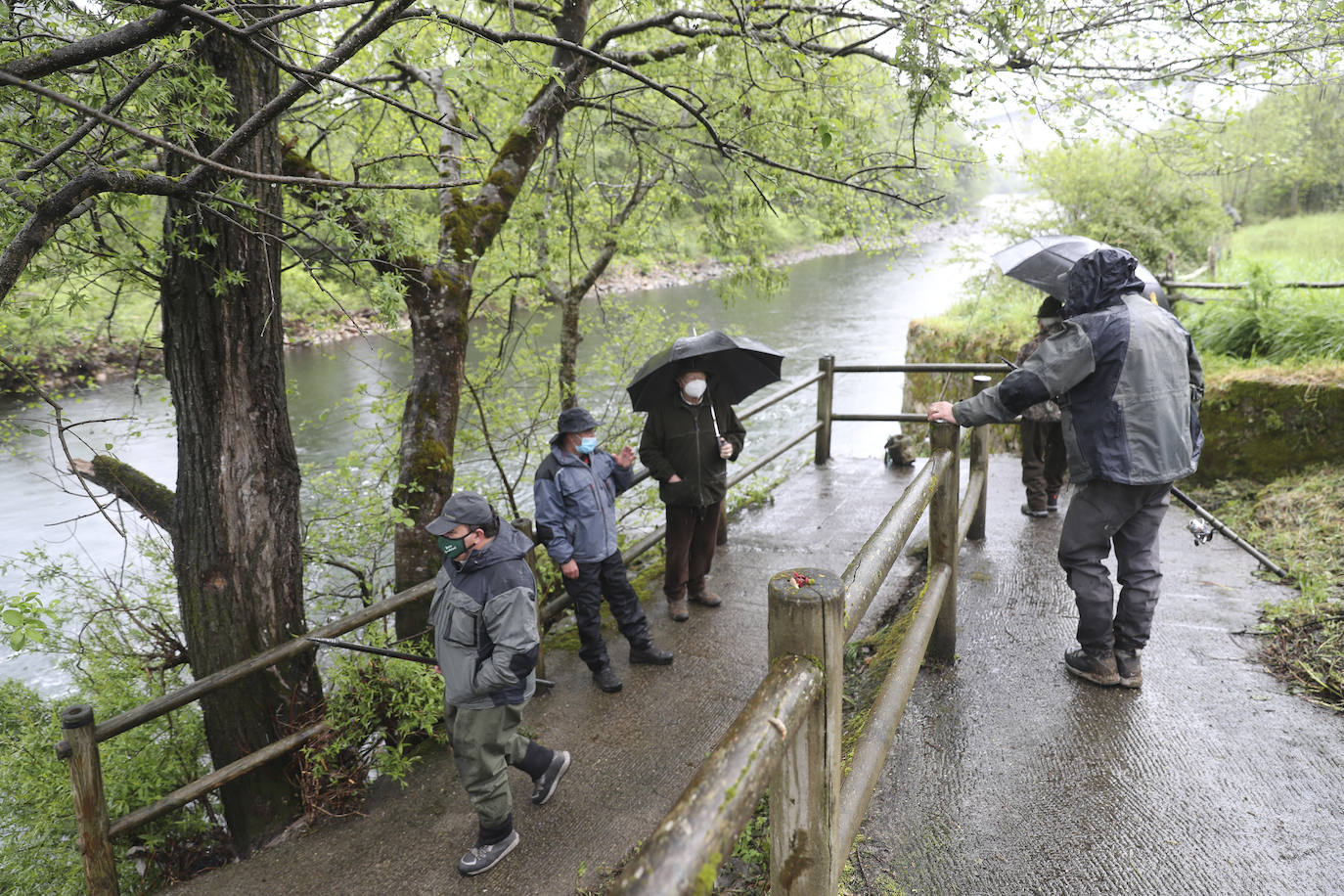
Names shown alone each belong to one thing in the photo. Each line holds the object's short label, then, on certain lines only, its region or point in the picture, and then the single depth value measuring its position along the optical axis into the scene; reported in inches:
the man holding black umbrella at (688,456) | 159.6
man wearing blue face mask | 140.9
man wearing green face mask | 103.7
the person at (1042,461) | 200.4
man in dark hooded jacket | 108.7
